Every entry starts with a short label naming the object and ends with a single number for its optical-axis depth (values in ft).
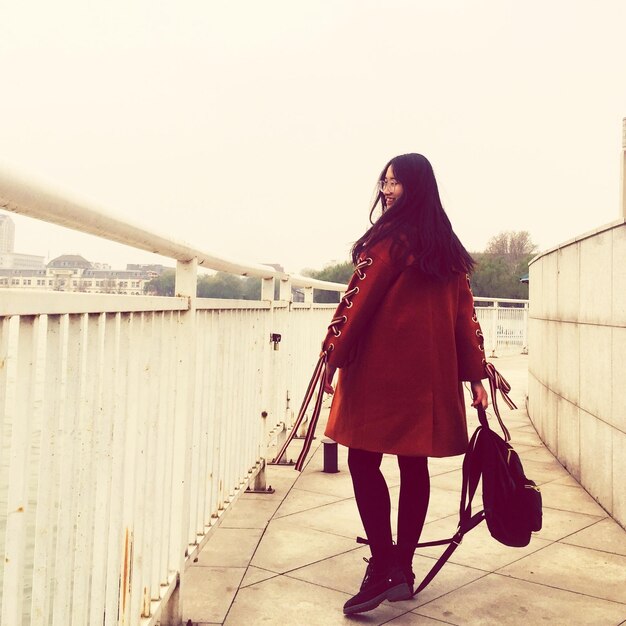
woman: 8.98
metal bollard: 16.75
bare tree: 249.18
